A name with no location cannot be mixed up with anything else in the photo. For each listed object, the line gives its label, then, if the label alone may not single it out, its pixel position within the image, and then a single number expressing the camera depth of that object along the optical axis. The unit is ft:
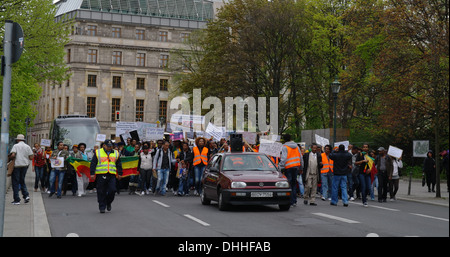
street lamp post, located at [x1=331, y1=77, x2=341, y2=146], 97.96
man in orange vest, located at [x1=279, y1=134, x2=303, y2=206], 58.29
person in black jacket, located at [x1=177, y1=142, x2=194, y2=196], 74.64
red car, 51.37
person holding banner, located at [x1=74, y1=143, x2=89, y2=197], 74.69
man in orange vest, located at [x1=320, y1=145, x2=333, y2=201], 67.51
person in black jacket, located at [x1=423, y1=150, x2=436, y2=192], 92.90
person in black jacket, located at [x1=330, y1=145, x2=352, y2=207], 60.29
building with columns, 292.61
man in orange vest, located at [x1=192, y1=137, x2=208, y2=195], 72.49
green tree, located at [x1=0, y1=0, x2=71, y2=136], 98.12
